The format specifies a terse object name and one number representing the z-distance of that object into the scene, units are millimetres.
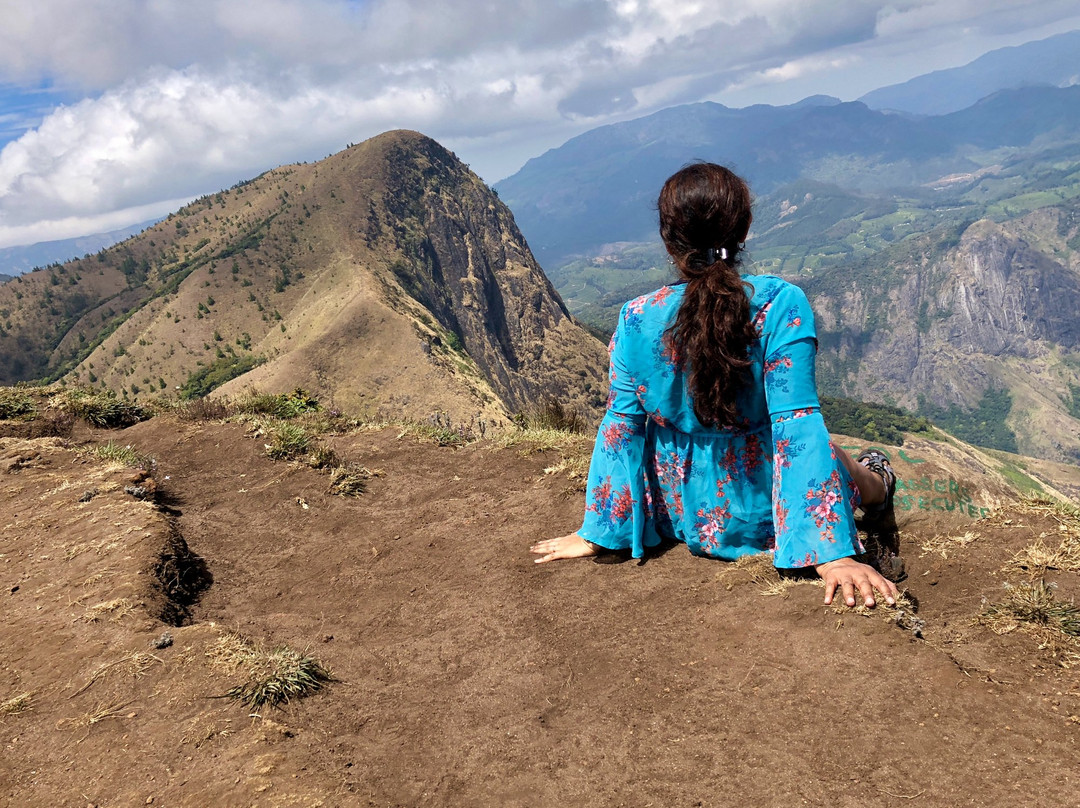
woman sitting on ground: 2775
